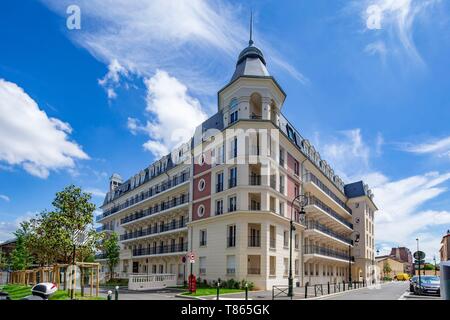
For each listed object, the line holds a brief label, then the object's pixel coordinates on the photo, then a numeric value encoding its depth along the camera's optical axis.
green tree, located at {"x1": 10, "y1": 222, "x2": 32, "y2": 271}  26.17
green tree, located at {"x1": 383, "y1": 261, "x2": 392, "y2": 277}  93.43
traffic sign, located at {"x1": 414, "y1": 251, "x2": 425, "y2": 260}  16.47
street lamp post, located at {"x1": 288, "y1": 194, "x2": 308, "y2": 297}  36.41
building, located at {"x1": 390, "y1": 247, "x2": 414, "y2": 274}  128.56
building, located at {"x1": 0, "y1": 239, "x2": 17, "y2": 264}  36.42
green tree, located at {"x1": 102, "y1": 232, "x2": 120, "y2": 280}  46.50
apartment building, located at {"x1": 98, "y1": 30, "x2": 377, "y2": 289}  30.09
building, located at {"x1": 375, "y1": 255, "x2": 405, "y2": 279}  96.29
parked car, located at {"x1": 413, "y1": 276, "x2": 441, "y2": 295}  22.12
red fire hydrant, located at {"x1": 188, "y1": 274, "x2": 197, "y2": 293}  24.20
